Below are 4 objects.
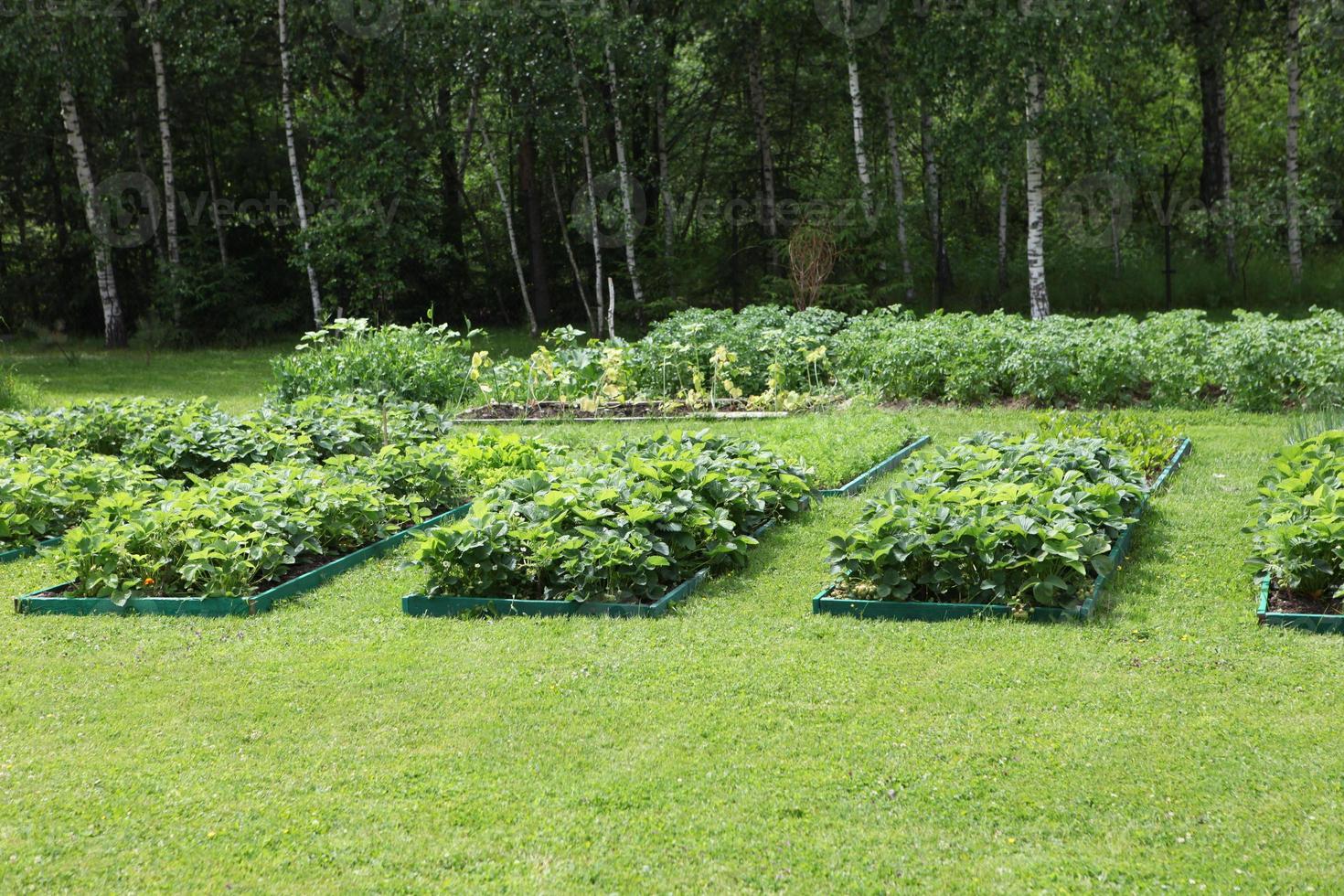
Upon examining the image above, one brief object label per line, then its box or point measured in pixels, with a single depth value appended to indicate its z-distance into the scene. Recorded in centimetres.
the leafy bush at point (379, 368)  1128
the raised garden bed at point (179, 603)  545
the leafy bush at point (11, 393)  1217
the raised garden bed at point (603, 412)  1092
